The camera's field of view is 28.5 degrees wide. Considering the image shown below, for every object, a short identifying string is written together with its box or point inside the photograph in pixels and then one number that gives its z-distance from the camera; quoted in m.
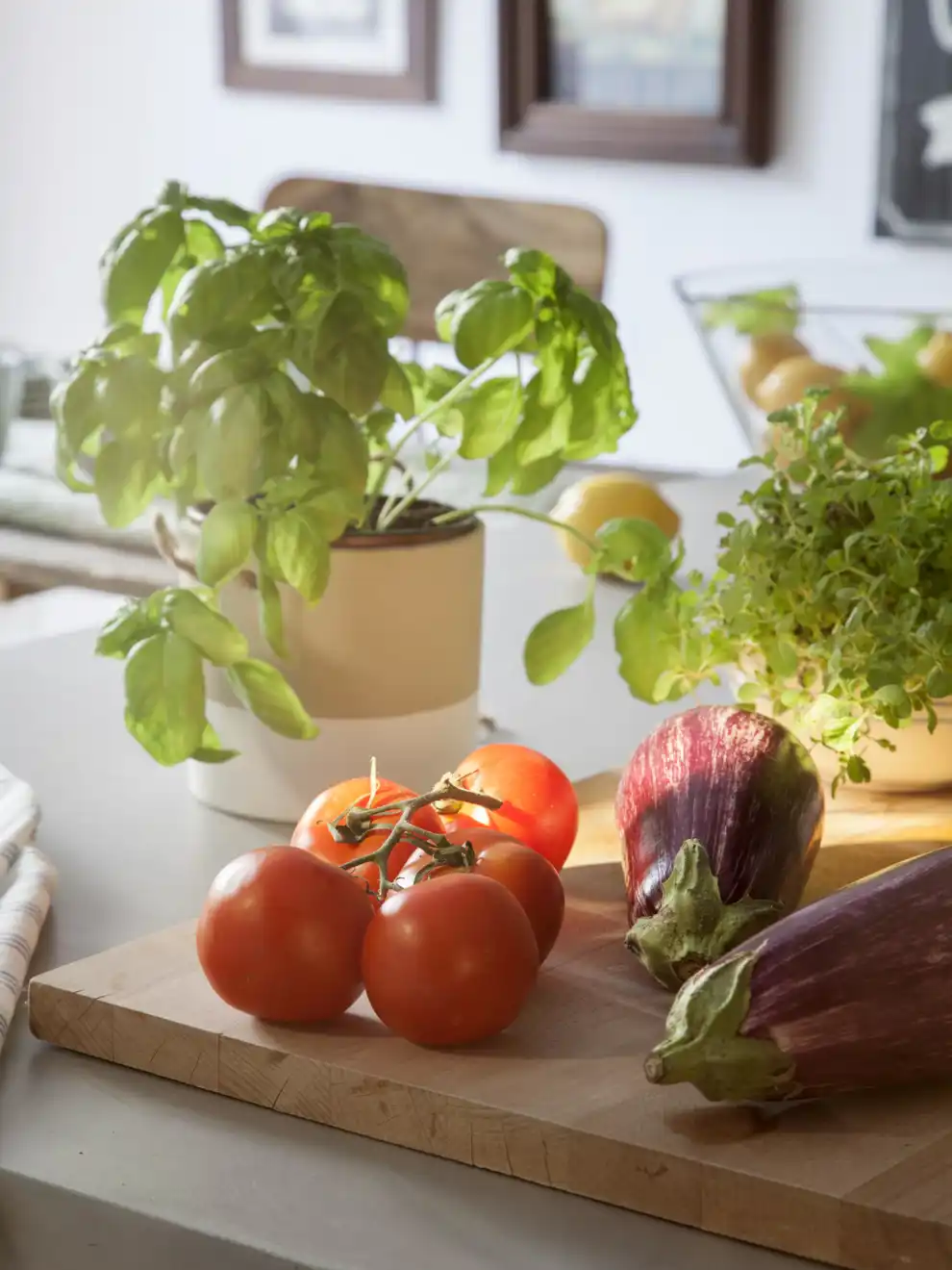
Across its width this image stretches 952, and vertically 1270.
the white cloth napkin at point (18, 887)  0.79
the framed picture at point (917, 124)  3.36
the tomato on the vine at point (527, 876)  0.76
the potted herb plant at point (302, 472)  0.90
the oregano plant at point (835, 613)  0.93
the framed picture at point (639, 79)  3.56
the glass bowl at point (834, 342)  1.57
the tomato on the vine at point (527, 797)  0.88
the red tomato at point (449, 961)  0.69
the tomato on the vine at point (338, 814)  0.81
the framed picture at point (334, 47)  4.08
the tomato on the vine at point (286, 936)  0.71
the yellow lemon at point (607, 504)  1.55
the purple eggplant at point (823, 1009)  0.65
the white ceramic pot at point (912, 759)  1.02
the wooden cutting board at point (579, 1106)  0.61
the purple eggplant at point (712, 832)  0.74
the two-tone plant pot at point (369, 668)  0.98
